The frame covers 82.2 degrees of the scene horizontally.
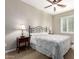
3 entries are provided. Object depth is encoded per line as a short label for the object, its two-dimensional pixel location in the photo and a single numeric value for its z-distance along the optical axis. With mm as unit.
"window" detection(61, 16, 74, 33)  3135
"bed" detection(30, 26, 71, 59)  1419
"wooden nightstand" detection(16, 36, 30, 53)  2111
